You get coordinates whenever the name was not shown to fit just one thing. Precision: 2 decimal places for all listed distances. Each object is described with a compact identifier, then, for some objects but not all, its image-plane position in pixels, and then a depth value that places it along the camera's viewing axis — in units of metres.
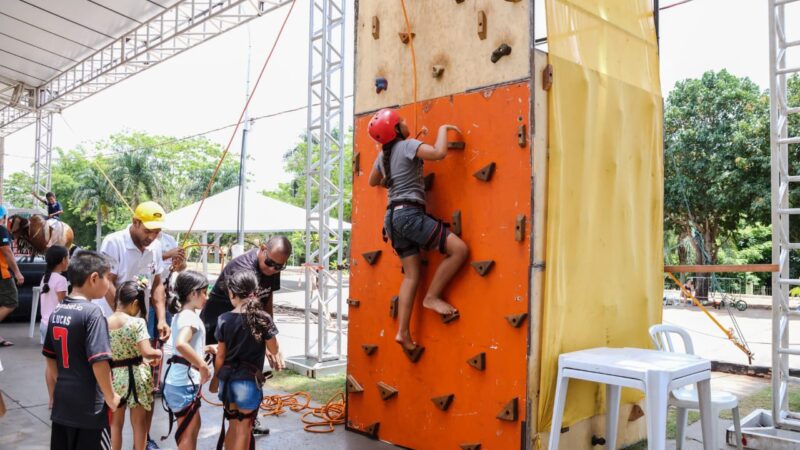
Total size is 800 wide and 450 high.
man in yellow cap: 4.60
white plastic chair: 3.71
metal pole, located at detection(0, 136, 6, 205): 12.04
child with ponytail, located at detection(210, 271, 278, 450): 3.56
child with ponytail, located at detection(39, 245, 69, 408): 6.81
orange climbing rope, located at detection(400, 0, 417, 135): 4.59
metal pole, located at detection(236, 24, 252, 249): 15.76
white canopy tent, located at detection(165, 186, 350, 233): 19.62
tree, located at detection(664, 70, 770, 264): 21.06
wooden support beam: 4.27
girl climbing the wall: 4.11
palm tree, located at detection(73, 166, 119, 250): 39.81
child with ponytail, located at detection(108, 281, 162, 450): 3.84
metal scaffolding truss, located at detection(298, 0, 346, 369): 7.39
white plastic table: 3.12
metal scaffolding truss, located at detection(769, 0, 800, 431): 4.74
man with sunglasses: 4.30
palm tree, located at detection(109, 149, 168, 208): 38.78
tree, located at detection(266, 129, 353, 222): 49.19
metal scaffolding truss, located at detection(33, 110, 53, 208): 16.03
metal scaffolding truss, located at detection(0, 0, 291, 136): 10.47
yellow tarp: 3.87
